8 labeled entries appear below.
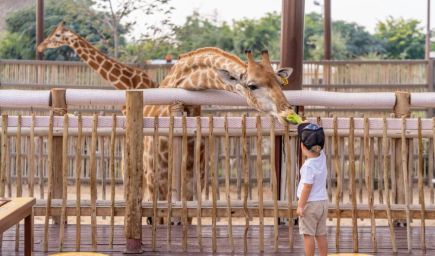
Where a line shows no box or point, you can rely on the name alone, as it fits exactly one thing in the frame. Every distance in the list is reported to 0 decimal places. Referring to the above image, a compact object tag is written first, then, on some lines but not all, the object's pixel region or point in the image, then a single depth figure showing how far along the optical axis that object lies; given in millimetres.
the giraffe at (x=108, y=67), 10500
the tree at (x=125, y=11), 22766
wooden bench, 5242
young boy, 6234
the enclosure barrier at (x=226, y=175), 7195
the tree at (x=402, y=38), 50250
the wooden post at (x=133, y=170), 7195
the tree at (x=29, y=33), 35469
